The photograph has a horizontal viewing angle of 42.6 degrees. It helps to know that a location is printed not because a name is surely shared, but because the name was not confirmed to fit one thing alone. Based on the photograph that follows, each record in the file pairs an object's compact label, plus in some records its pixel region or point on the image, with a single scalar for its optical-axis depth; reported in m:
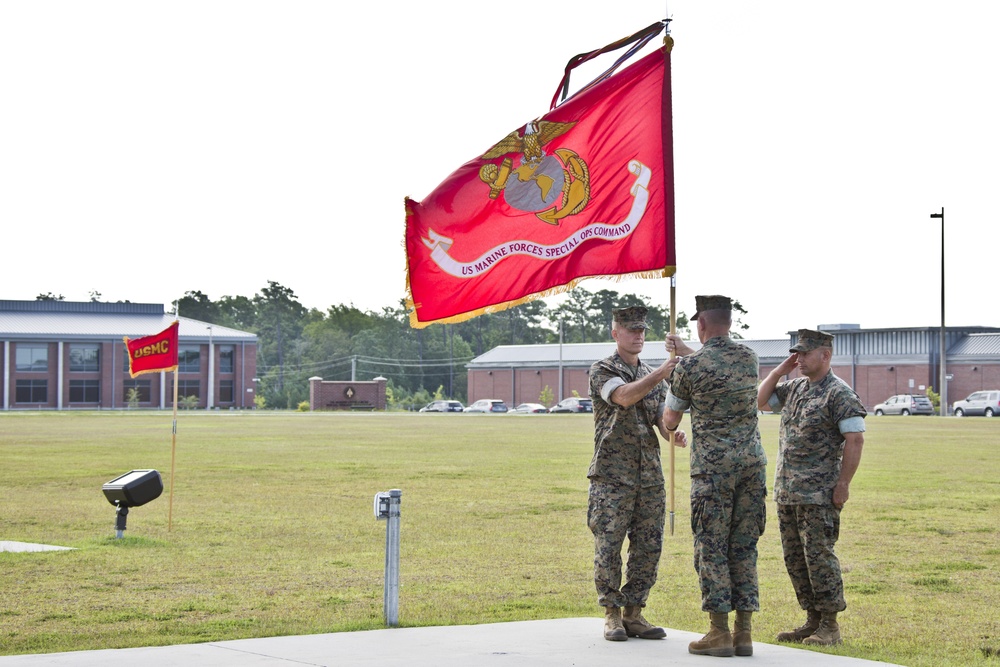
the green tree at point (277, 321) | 162.50
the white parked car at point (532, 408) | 106.88
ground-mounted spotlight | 15.01
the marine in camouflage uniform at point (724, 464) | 8.16
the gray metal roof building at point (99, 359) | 108.75
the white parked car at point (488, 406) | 111.94
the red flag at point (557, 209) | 9.59
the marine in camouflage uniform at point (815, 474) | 8.77
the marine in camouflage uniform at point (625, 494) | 8.63
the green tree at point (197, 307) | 165.75
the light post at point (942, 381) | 73.75
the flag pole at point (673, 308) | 8.51
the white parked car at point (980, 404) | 78.38
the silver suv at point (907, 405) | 81.94
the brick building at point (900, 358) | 93.85
